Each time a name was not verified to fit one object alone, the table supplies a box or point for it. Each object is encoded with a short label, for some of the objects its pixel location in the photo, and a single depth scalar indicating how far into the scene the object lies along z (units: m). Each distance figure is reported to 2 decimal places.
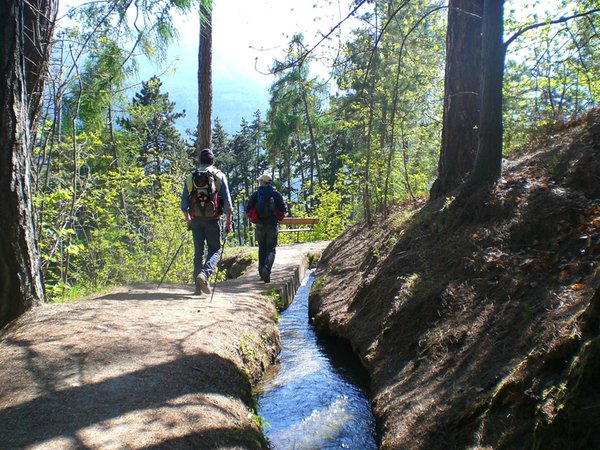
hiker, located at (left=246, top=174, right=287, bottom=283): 8.69
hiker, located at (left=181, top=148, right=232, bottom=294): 7.23
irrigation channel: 4.02
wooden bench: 20.62
